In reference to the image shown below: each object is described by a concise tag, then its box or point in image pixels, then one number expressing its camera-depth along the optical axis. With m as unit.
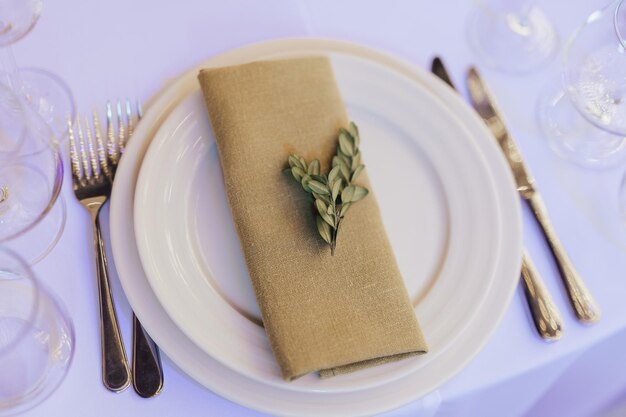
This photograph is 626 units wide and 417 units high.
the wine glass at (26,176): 0.67
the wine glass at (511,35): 0.96
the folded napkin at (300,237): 0.67
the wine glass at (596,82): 0.83
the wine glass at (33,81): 0.76
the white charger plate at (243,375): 0.68
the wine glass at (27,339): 0.59
